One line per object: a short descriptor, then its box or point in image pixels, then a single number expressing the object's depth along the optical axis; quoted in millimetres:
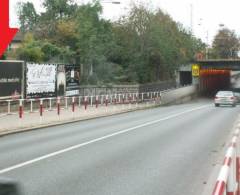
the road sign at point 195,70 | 77500
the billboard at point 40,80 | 30484
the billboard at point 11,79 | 28162
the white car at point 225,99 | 52969
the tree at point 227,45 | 124719
